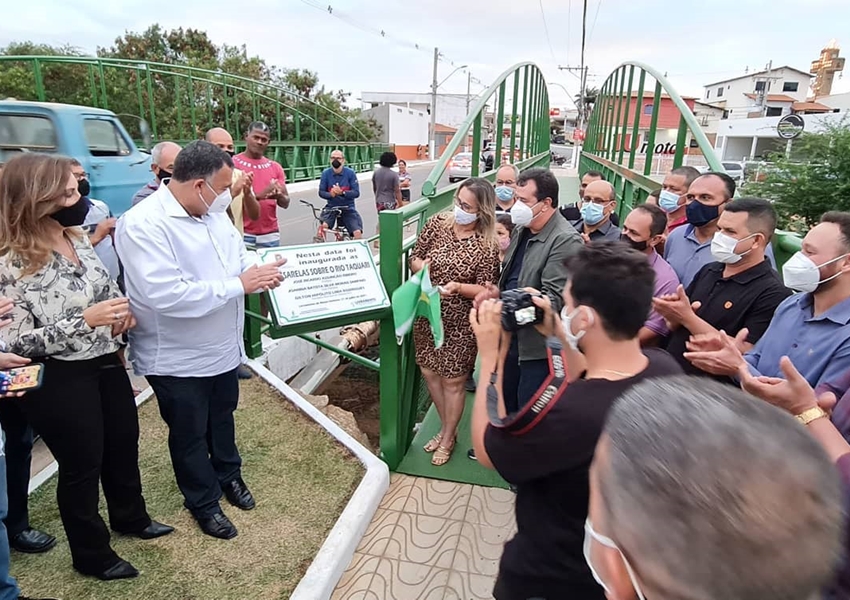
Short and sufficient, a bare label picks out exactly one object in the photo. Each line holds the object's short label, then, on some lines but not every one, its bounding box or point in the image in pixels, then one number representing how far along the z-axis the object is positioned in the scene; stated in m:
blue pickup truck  6.51
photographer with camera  1.20
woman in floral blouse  1.86
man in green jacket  2.52
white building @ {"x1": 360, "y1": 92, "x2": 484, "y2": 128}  55.84
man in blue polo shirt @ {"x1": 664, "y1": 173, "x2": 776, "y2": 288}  2.84
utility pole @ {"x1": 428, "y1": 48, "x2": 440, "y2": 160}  35.56
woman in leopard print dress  2.80
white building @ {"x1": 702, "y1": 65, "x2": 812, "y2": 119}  41.94
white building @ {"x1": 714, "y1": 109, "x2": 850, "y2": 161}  27.86
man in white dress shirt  2.08
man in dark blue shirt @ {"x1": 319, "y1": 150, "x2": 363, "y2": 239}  7.84
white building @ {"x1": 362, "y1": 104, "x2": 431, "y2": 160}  38.30
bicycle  7.98
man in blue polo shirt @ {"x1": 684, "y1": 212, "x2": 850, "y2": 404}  1.70
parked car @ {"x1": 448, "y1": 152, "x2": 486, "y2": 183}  19.65
